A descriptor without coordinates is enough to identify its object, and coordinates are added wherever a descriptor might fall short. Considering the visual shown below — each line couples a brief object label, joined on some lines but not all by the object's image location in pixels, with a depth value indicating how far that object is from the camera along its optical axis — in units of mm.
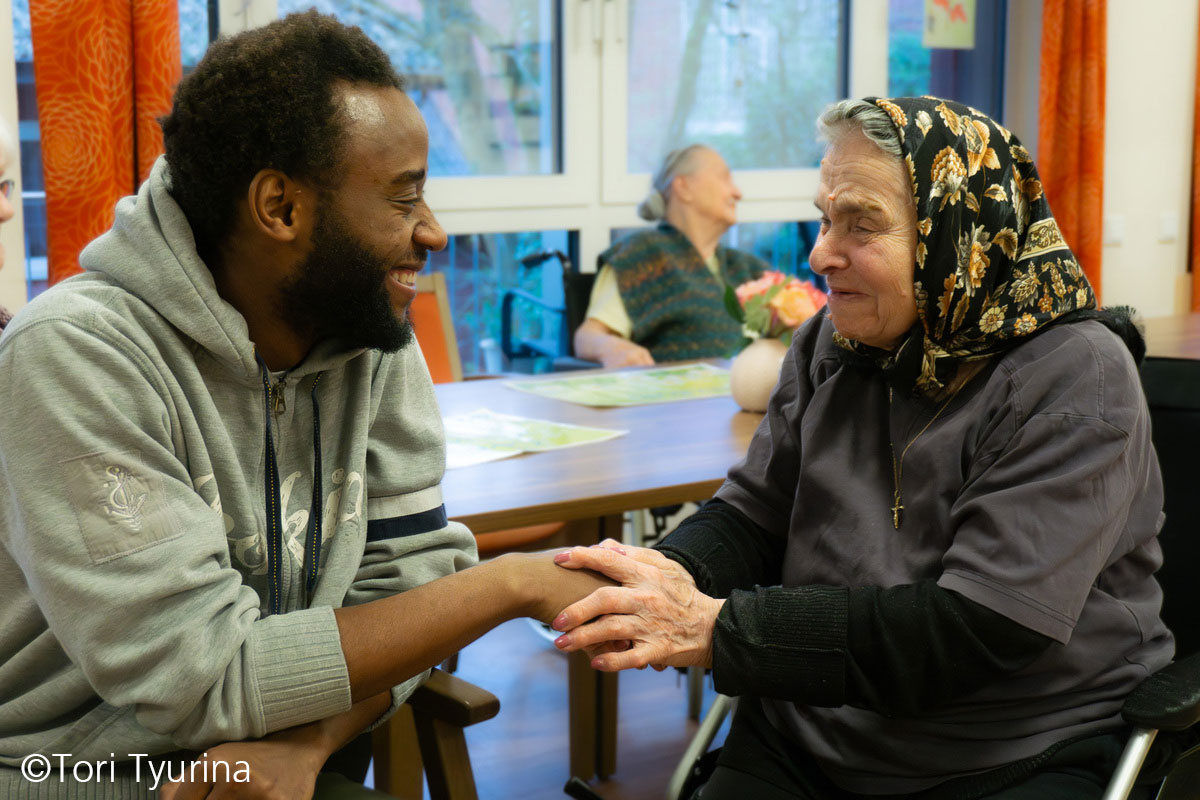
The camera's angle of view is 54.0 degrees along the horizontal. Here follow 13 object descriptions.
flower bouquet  2430
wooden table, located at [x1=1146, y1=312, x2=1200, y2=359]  2930
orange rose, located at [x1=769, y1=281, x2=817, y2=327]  2424
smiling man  1074
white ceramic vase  2387
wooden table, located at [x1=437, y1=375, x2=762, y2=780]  1820
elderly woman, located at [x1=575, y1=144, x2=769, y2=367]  3619
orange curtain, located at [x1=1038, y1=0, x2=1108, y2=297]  4566
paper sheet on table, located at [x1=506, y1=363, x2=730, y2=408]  2604
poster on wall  4738
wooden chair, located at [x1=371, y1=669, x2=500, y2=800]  1314
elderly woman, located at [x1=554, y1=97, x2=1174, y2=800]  1271
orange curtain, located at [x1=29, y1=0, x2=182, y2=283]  2896
